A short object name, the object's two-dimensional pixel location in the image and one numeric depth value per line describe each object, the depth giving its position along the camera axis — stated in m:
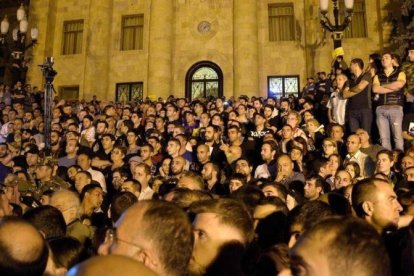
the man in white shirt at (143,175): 7.69
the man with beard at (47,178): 8.18
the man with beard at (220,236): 3.03
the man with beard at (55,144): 11.53
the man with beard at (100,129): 11.80
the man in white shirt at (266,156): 8.41
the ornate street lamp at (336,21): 15.16
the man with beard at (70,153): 10.40
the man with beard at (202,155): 8.84
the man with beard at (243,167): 7.78
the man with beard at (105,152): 9.94
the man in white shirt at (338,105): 10.20
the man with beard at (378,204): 3.87
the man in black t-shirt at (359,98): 9.58
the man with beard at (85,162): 9.08
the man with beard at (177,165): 8.04
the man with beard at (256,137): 9.93
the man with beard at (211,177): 7.79
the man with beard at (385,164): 7.12
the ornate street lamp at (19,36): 19.45
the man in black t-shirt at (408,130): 9.59
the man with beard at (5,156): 10.55
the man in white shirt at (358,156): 8.08
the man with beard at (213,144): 9.53
